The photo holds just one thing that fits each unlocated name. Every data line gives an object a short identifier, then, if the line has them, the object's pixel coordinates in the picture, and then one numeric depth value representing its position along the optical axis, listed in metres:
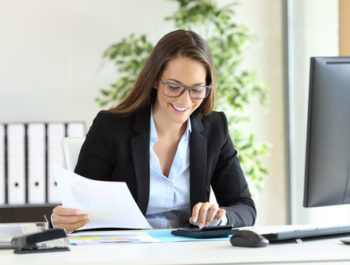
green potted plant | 5.50
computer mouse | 2.14
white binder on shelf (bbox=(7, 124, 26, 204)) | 4.99
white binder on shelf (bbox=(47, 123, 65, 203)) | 5.05
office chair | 3.06
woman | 2.89
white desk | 1.91
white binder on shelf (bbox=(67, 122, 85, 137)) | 5.09
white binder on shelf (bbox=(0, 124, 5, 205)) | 5.00
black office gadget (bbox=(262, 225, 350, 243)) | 2.25
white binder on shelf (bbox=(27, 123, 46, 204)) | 5.02
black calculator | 2.39
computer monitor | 2.21
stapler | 2.05
